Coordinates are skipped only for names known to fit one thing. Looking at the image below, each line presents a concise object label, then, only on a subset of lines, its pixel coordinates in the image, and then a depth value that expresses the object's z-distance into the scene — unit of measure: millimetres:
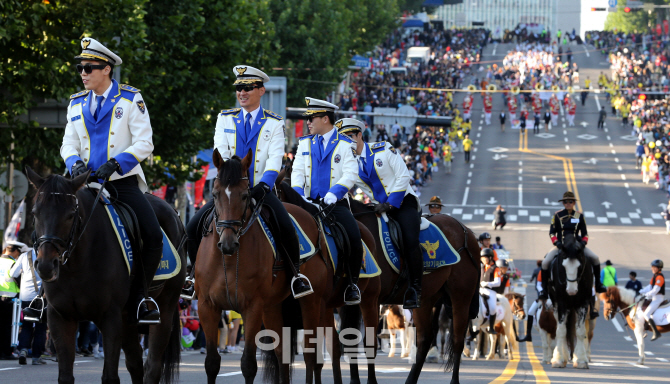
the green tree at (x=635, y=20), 147375
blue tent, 127031
